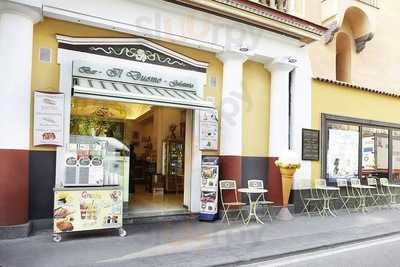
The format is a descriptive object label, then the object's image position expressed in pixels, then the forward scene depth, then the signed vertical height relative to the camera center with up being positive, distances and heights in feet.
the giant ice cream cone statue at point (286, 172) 30.94 -1.60
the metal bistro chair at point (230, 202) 29.40 -3.72
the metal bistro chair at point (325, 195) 34.42 -3.94
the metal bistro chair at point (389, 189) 41.16 -3.86
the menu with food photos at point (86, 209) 21.43 -3.45
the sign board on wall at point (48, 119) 23.41 +1.78
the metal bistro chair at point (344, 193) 37.32 -3.98
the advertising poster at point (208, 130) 30.09 +1.62
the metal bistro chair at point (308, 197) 34.99 -4.02
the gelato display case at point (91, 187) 21.59 -2.28
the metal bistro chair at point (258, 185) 31.32 -2.69
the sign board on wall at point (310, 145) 35.40 +0.71
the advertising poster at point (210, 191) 28.81 -2.97
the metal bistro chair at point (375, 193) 40.29 -4.14
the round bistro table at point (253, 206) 28.78 -4.12
